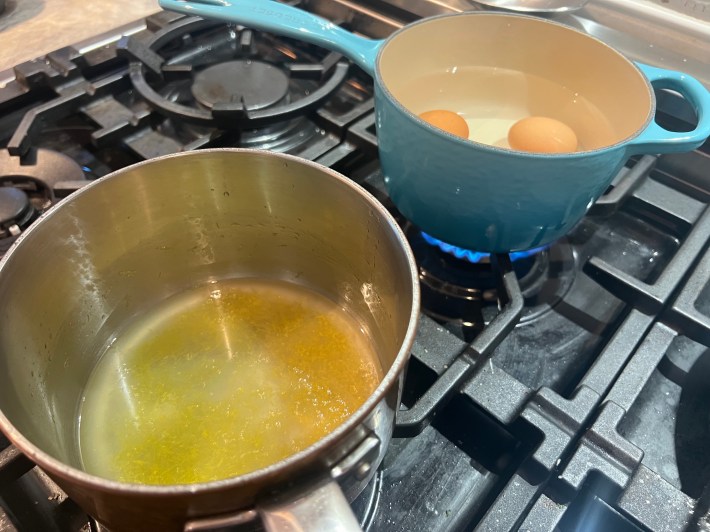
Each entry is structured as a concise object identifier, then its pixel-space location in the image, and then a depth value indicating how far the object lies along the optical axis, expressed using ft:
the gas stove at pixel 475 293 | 1.20
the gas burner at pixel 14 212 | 1.52
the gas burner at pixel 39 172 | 1.70
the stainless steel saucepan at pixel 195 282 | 0.75
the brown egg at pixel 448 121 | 1.63
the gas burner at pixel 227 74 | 1.82
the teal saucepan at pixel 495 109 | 1.30
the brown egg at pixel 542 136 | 1.63
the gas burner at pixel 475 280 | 1.56
